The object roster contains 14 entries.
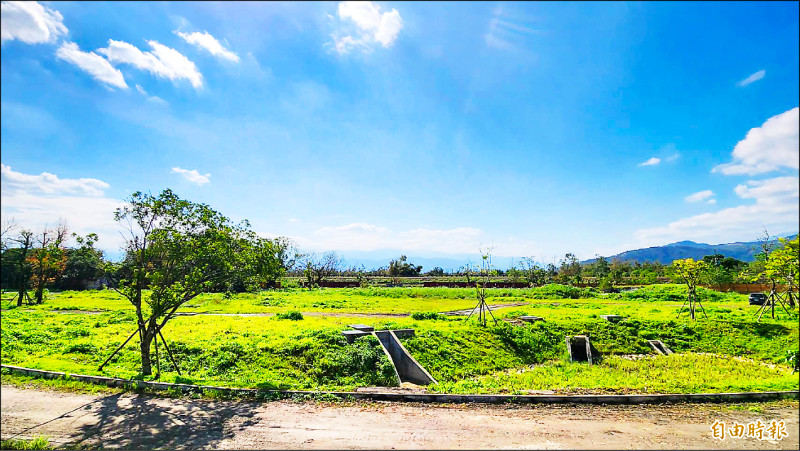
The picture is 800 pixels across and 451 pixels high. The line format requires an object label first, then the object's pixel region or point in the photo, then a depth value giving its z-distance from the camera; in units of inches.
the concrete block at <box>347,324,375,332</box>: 742.9
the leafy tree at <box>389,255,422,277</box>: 3417.8
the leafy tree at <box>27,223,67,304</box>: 1492.4
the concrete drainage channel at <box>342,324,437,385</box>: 624.4
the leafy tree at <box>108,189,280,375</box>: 539.8
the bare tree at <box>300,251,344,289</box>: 2664.9
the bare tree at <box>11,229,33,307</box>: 1438.6
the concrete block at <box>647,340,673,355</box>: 780.0
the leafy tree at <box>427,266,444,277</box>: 4114.9
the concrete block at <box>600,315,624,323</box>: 921.9
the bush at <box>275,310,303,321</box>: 1037.5
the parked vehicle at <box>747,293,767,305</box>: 1448.2
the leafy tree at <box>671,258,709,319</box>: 1007.0
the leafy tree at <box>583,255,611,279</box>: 3305.4
